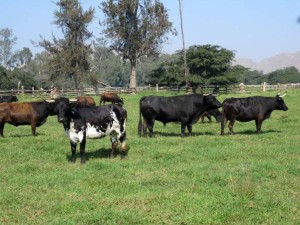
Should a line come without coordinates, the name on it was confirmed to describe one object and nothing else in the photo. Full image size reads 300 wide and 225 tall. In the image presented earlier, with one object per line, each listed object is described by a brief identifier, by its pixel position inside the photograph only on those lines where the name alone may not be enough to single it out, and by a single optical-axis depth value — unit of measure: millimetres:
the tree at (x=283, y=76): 90000
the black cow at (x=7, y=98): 27673
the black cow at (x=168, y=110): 14422
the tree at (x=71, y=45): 47281
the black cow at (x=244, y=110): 15078
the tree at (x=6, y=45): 105625
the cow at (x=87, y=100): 23070
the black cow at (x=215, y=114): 18484
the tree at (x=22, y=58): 111200
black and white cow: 9953
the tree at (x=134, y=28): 46812
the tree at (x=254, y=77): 104381
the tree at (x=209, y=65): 44094
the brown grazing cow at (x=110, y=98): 29344
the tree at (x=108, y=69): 111500
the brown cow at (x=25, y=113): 14625
